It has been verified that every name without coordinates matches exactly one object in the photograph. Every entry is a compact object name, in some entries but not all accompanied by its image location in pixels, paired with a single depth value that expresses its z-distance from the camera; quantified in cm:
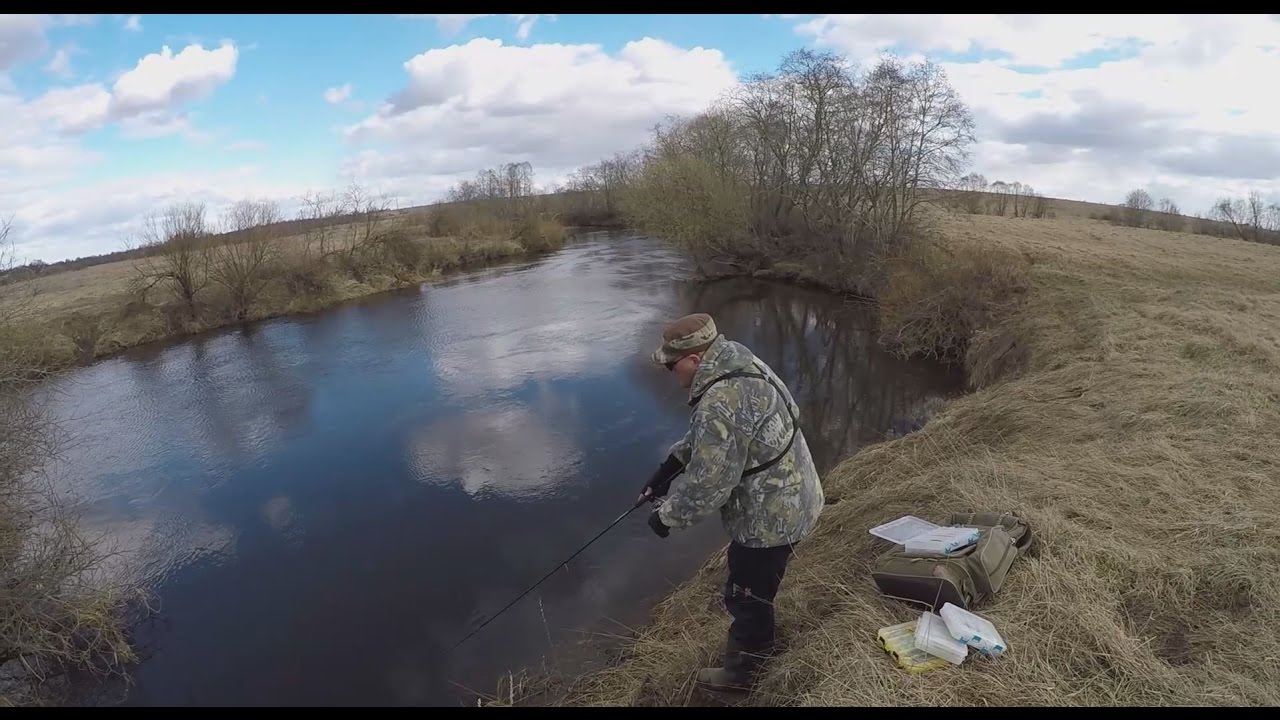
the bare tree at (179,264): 2188
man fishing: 308
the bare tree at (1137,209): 3919
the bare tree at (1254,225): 2806
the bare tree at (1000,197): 4956
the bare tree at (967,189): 2136
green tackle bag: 355
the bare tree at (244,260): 2312
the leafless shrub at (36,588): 573
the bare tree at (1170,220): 3525
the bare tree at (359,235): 2869
